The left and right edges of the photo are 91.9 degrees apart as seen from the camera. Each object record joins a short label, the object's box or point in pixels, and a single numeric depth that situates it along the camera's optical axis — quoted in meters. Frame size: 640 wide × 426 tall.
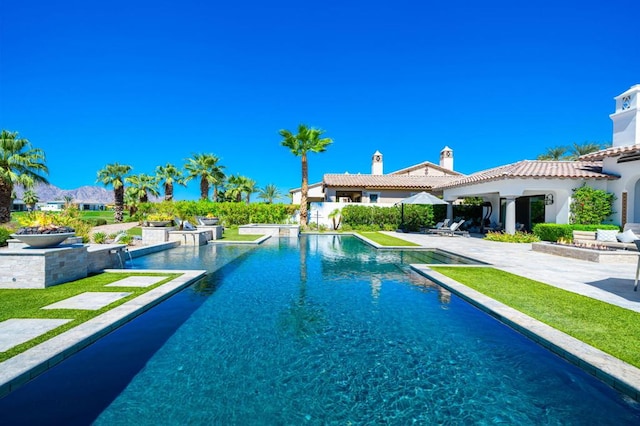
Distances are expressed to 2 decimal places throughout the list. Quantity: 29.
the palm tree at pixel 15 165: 18.59
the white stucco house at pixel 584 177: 14.77
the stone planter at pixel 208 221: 18.45
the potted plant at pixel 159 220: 14.62
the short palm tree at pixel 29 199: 57.69
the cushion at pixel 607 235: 12.34
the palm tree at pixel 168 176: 36.47
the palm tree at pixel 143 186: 37.19
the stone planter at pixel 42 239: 6.26
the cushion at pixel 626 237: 11.10
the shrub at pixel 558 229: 14.19
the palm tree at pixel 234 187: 41.53
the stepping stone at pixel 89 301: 4.99
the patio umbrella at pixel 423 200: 20.75
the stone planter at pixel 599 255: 10.02
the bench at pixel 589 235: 12.51
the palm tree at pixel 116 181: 35.06
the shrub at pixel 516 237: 16.38
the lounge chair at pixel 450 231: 19.90
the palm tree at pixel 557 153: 38.33
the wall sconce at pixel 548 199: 17.44
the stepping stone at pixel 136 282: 6.60
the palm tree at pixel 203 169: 33.59
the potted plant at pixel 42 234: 6.31
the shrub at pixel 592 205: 15.38
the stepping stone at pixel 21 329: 3.60
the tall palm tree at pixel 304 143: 23.59
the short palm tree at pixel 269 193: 50.88
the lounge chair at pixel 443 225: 21.15
